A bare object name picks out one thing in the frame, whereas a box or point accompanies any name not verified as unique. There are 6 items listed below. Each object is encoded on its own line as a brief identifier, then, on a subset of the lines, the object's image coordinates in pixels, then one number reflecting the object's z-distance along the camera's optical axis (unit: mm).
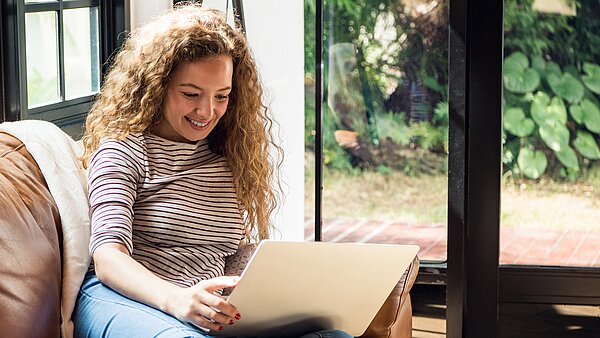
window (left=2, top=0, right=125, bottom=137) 2641
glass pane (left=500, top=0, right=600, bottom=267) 3266
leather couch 1793
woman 2080
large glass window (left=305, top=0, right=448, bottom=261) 3379
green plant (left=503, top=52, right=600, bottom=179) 3283
